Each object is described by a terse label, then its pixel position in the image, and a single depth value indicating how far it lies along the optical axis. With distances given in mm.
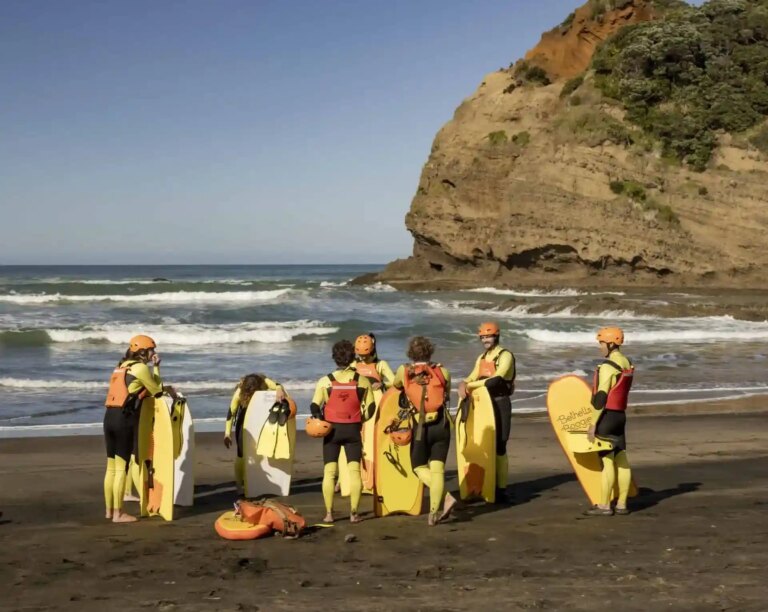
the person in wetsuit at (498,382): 7844
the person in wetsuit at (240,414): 8328
